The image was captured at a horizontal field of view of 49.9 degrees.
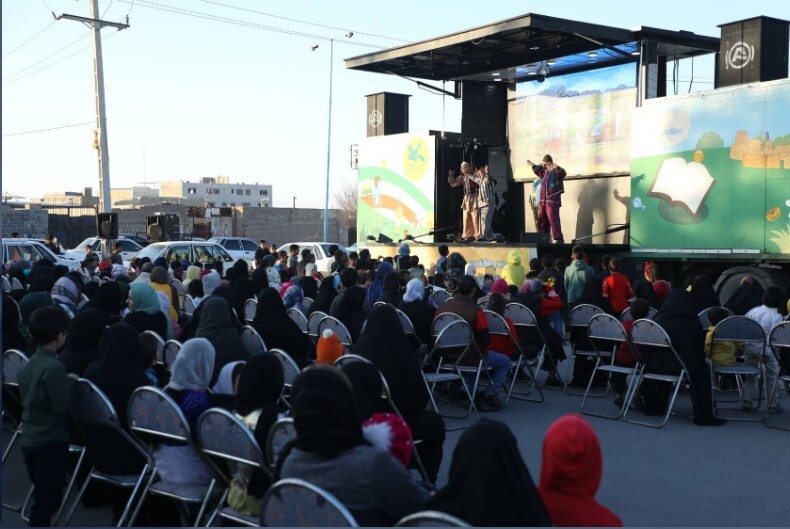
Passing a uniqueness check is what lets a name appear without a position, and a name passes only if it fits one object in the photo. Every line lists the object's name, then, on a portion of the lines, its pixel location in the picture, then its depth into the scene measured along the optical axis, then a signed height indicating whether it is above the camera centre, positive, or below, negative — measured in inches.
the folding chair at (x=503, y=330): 317.7 -49.4
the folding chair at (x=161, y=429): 157.1 -44.2
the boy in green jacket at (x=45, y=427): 170.4 -47.1
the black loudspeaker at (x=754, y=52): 554.3 +98.3
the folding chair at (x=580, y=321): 337.4 -48.6
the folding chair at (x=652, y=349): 280.7 -51.1
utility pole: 898.1 +70.0
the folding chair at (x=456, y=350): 287.4 -54.2
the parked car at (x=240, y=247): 1128.2 -68.8
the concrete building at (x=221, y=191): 5447.8 +40.5
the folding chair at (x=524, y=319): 340.8 -48.3
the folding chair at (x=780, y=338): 279.4 -45.3
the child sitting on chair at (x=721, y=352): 306.5 -54.6
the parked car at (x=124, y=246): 1158.3 -69.7
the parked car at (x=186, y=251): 758.2 -49.6
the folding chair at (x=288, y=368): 220.5 -44.9
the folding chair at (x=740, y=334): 289.4 -45.6
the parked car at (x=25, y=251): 677.9 -44.7
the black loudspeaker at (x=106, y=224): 711.7 -23.1
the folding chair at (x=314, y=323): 335.0 -49.7
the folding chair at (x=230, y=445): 142.9 -43.0
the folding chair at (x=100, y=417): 166.9 -44.5
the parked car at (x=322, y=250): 910.0 -58.2
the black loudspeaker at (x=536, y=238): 695.1 -31.5
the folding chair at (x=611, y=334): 297.3 -48.9
